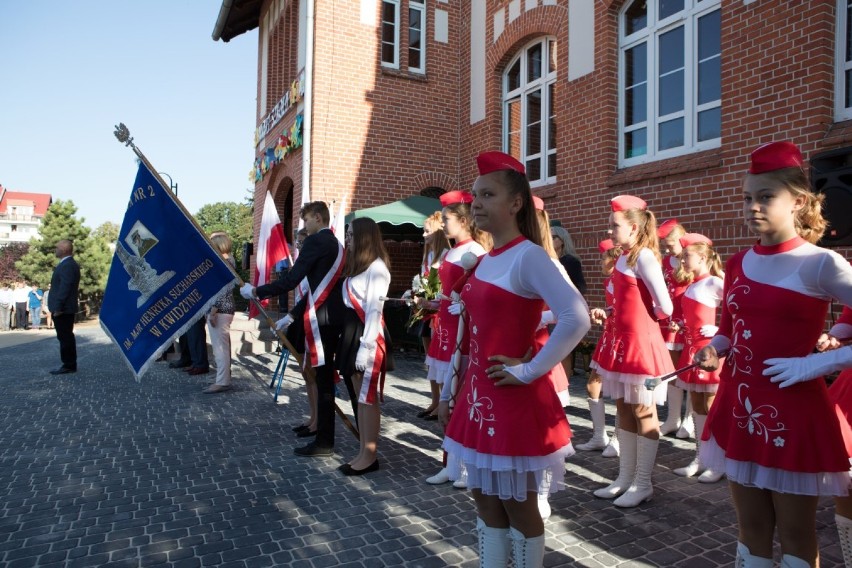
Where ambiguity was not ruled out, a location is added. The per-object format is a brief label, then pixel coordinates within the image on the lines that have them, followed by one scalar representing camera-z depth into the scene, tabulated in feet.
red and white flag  23.47
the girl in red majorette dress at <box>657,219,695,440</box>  17.02
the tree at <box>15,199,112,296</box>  92.48
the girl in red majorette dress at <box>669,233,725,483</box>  14.66
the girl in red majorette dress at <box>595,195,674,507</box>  12.27
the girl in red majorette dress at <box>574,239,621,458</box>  16.16
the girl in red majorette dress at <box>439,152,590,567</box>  6.93
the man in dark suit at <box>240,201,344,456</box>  15.85
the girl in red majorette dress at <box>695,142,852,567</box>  6.52
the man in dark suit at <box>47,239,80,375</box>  31.07
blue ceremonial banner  14.73
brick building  21.33
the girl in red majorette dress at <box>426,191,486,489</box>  14.98
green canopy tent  32.14
